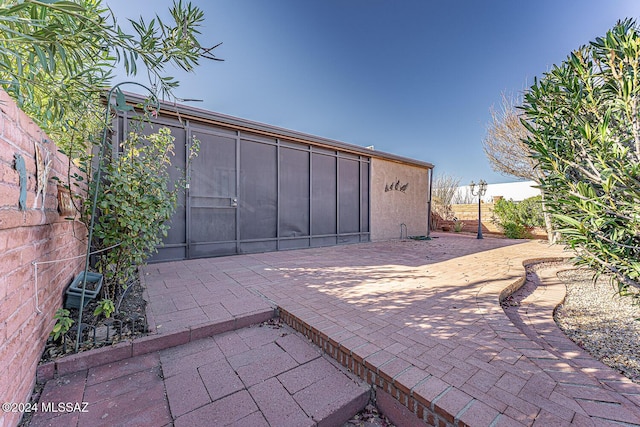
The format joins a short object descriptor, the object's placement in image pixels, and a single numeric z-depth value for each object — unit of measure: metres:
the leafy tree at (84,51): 1.12
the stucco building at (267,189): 4.96
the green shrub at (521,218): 9.87
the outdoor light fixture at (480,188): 10.09
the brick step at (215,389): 1.38
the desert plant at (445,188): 16.39
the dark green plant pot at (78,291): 2.13
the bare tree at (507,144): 8.69
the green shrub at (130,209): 2.18
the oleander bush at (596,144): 1.94
